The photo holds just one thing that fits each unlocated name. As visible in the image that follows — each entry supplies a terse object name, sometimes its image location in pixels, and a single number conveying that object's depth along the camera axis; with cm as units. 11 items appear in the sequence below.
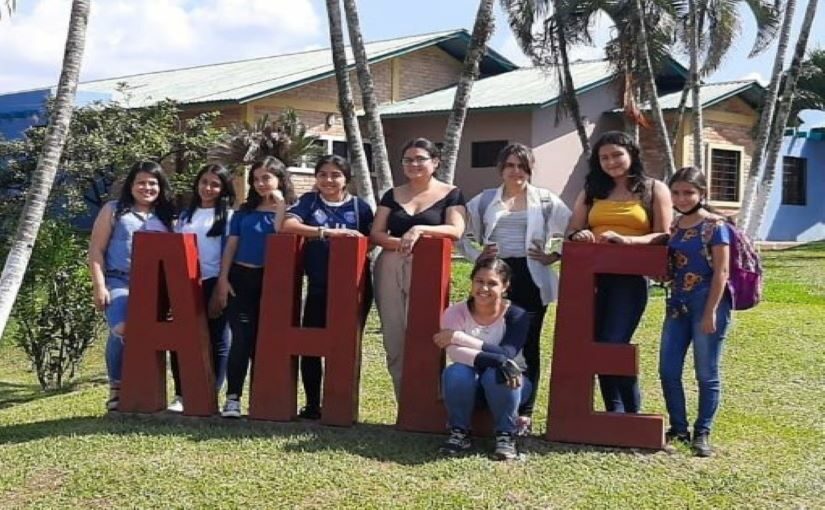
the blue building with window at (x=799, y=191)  2247
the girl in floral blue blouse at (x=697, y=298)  512
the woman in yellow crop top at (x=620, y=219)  530
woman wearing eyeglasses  553
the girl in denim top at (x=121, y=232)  601
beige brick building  1889
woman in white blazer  545
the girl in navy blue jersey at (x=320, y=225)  570
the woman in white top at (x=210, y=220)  604
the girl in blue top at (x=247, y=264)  590
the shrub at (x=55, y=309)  988
